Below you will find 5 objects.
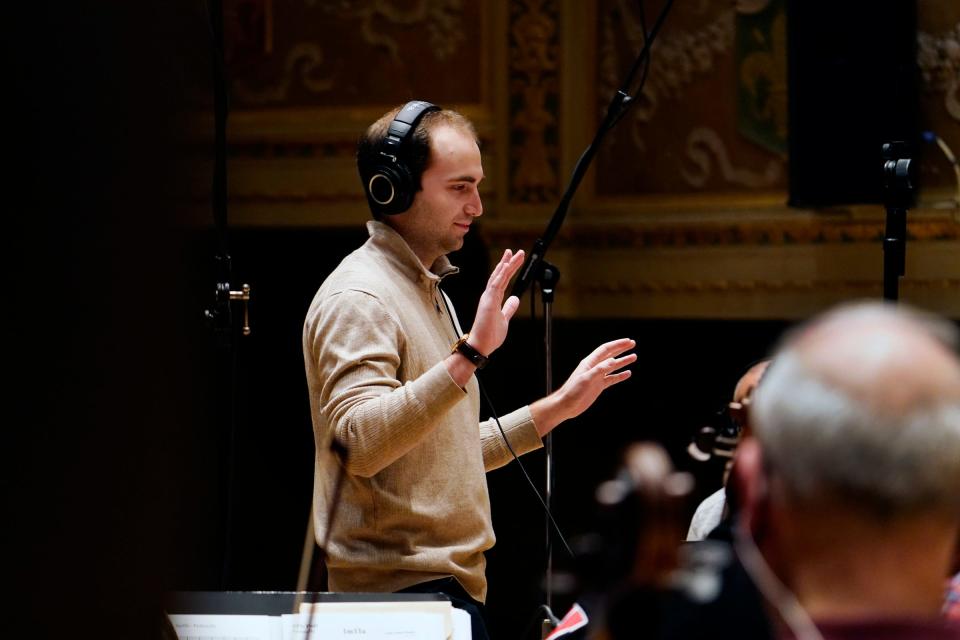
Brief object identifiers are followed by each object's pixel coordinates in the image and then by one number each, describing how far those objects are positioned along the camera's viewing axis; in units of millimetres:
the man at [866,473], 3880
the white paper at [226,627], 5481
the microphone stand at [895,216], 6407
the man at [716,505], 6349
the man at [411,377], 5882
